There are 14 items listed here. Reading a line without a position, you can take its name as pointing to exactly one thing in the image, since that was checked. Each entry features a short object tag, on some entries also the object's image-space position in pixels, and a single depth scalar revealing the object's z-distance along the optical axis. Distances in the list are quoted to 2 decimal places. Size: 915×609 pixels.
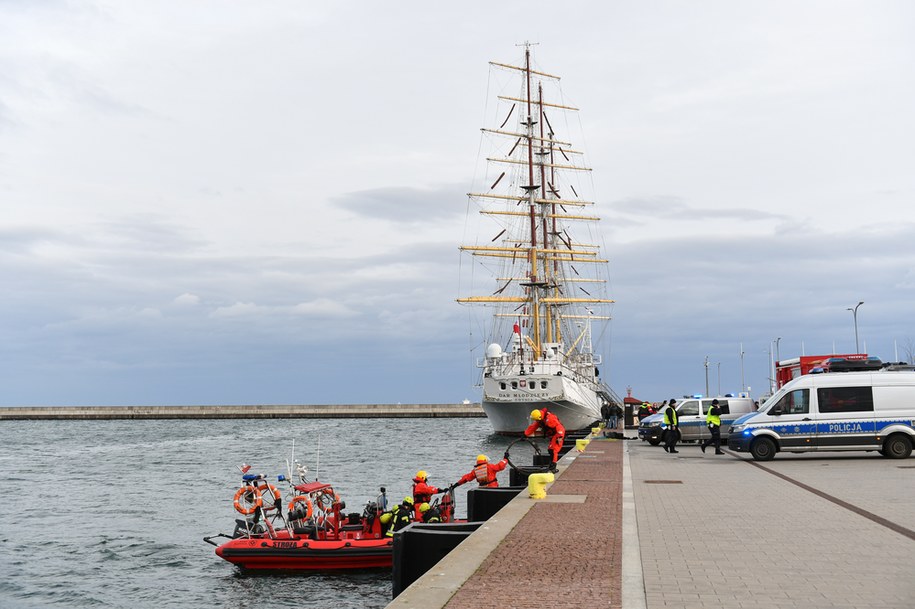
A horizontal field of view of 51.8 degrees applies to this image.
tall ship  71.00
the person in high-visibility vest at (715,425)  28.70
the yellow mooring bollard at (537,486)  15.40
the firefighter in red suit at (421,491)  16.72
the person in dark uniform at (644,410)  60.11
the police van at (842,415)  24.58
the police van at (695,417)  35.53
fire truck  45.58
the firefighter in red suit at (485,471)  17.58
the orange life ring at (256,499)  19.19
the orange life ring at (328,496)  19.02
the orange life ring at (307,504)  19.08
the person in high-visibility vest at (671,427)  29.48
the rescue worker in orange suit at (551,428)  18.72
